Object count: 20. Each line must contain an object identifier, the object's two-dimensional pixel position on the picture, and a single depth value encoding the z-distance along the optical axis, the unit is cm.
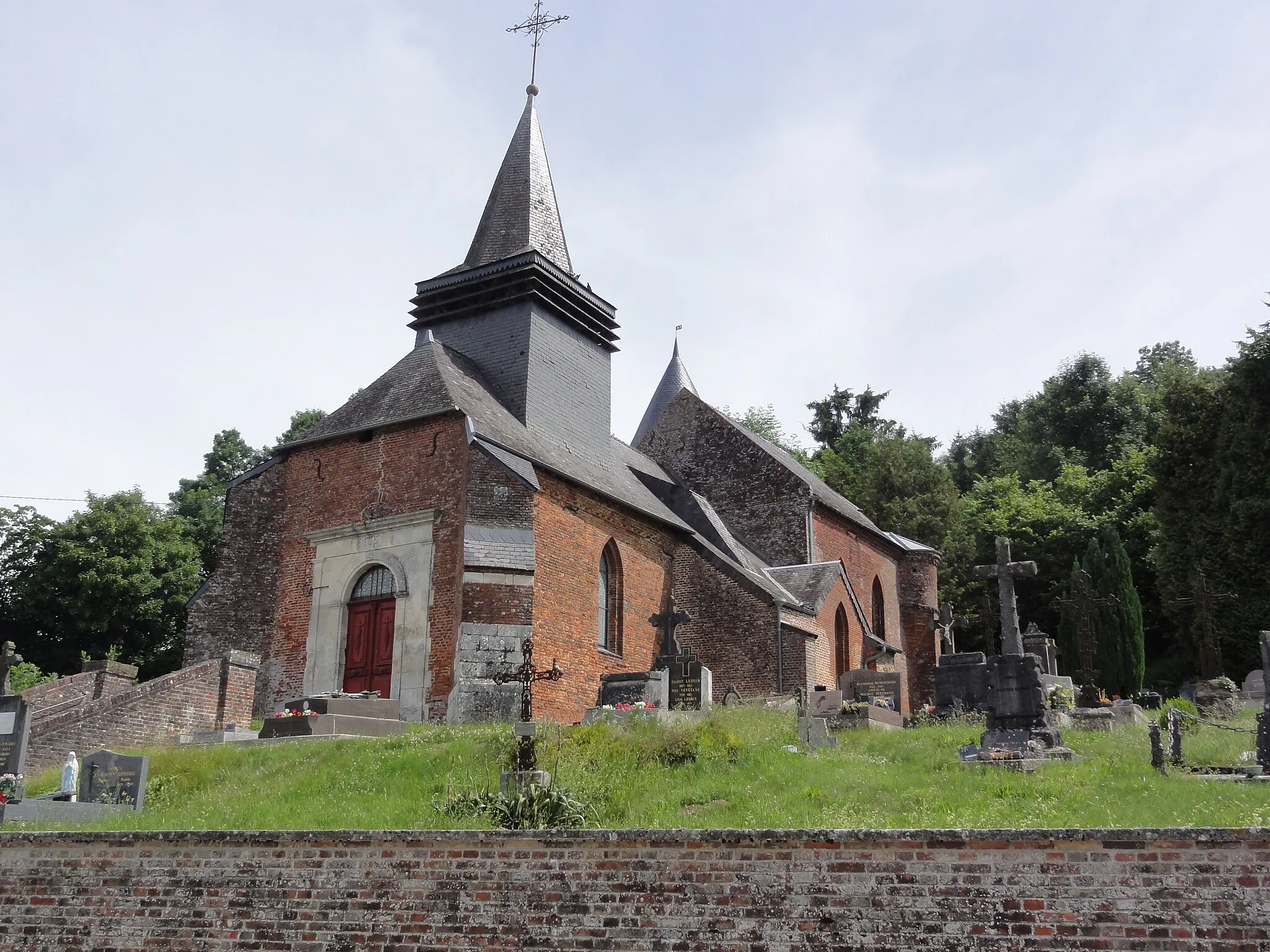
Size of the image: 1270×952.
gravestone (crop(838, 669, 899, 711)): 2036
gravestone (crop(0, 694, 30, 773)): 1260
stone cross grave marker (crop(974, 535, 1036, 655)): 1561
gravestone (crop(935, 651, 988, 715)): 2048
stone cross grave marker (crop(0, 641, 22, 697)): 1697
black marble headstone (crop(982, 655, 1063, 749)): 1423
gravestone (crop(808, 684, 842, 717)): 1847
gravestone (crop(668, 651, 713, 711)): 1852
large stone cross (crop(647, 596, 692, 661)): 1988
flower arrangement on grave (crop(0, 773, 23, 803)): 1222
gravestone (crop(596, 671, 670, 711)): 1814
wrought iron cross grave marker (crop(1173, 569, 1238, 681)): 2192
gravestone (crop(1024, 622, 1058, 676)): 2322
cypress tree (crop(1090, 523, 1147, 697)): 3272
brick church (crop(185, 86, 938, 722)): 1969
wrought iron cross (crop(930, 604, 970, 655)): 2722
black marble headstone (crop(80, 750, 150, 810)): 1233
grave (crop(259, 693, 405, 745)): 1641
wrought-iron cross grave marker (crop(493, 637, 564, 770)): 1493
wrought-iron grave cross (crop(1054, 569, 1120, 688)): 2097
